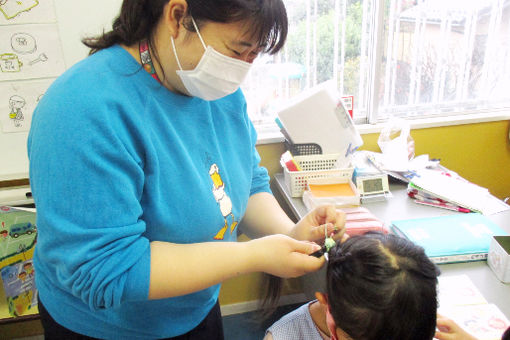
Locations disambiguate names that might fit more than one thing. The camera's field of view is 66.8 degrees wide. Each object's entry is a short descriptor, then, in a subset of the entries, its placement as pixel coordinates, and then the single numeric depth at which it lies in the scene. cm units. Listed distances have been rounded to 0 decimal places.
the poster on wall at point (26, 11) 159
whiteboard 162
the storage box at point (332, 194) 163
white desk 114
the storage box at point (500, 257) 115
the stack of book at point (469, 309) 101
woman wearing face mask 66
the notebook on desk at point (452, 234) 126
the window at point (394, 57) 205
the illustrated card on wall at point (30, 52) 164
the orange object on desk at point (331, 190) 167
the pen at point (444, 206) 161
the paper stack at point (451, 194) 160
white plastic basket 175
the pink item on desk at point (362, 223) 140
